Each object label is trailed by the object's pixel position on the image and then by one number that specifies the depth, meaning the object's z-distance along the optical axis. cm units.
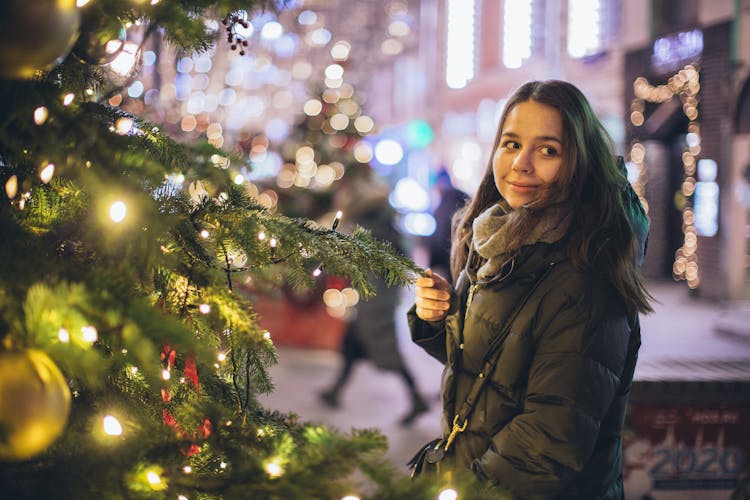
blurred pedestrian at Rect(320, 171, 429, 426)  617
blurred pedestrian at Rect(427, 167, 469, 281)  791
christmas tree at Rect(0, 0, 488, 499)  92
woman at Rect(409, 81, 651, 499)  162
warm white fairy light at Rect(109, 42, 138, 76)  154
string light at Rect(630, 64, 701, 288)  1168
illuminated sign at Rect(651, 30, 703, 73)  1158
